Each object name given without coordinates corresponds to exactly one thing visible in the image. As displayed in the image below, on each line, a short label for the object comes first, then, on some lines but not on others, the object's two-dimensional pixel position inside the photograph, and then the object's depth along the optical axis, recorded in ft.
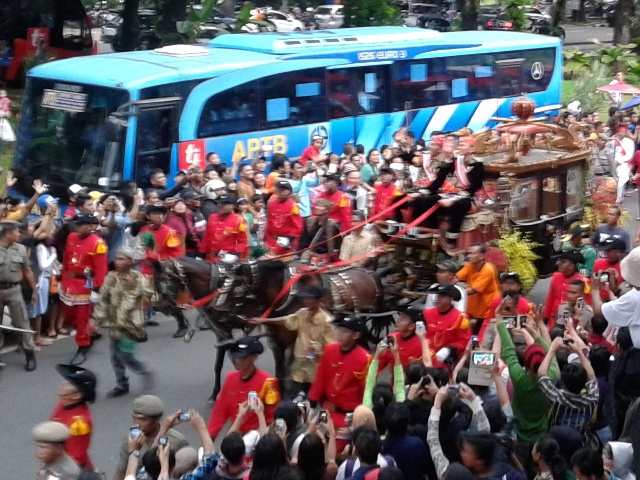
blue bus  46.85
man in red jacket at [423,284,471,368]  27.45
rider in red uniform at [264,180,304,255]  40.24
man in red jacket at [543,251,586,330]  30.12
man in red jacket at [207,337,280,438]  23.67
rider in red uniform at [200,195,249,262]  37.63
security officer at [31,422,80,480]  19.39
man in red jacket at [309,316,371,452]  24.31
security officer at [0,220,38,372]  33.47
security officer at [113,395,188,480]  21.38
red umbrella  71.26
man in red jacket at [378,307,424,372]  25.77
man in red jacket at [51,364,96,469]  21.98
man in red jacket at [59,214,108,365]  34.78
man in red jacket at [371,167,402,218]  41.37
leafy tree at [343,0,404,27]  92.89
